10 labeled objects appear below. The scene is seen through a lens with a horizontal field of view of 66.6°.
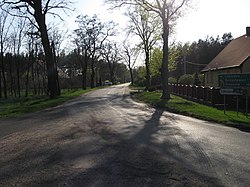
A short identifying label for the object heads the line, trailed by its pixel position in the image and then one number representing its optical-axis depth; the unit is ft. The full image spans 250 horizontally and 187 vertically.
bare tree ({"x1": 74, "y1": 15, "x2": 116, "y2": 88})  119.40
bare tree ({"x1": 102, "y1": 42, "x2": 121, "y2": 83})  158.87
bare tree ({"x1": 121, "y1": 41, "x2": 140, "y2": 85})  162.15
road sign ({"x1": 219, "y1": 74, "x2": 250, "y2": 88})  32.57
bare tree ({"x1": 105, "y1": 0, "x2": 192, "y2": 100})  51.77
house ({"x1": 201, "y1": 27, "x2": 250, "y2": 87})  59.35
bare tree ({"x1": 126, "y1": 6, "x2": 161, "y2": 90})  93.35
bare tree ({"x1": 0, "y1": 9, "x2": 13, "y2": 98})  90.66
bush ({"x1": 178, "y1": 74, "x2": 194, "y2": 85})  91.29
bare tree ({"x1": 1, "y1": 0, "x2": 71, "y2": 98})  58.62
